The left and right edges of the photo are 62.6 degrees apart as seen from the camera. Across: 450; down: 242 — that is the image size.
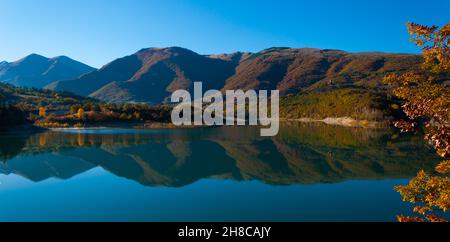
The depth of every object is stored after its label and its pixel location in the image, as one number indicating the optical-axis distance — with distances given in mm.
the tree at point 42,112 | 129962
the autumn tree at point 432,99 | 9398
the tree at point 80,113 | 127012
